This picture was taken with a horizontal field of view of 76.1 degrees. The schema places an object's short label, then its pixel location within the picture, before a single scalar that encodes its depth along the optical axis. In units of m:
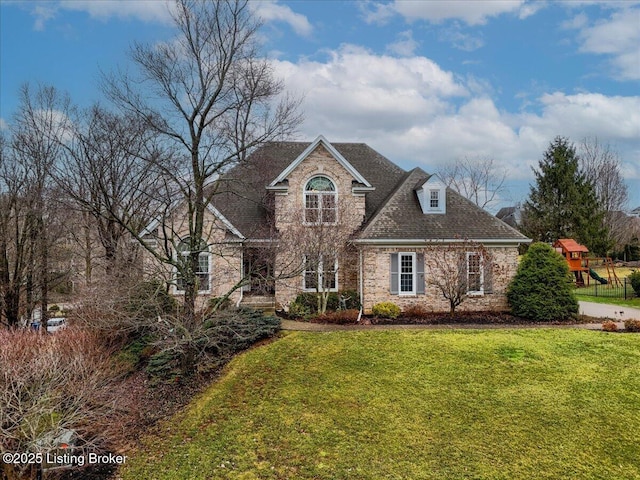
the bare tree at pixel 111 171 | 16.77
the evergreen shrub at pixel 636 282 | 24.61
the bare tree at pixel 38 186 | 19.69
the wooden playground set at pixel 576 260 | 31.06
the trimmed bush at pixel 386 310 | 17.72
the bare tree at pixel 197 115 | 12.48
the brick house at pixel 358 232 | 18.42
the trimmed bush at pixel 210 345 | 12.72
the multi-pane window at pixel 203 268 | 19.56
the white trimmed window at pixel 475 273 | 17.95
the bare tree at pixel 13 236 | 19.08
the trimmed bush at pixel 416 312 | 17.89
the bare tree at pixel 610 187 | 48.38
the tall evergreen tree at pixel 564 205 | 38.88
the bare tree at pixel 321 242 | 16.45
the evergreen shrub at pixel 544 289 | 16.94
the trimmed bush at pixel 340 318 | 16.77
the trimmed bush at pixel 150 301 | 12.73
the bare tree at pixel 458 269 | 17.00
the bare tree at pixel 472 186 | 54.47
